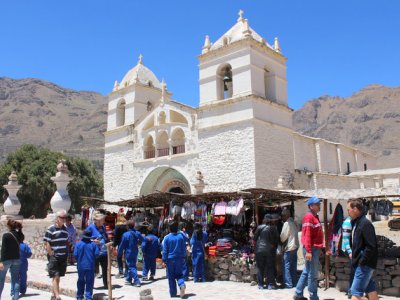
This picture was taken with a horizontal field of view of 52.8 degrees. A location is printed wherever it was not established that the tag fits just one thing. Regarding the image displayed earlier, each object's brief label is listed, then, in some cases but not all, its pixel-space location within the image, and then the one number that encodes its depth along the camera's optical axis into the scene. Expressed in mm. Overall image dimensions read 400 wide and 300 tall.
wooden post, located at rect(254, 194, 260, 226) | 9795
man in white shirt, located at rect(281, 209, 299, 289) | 8406
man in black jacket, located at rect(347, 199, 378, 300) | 5141
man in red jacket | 6660
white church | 18922
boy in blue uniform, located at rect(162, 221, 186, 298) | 7887
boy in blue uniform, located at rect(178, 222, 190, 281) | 9195
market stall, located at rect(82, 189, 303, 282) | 9562
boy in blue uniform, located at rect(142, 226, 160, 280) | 9758
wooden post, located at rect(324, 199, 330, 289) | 8109
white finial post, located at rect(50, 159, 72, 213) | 13008
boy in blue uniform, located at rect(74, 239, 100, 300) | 7484
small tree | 32375
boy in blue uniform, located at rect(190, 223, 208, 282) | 9500
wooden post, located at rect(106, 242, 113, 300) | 7263
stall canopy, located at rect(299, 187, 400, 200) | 8680
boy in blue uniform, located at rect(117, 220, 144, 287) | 9094
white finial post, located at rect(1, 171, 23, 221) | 15672
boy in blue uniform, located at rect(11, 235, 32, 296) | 8430
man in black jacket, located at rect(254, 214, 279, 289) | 8289
